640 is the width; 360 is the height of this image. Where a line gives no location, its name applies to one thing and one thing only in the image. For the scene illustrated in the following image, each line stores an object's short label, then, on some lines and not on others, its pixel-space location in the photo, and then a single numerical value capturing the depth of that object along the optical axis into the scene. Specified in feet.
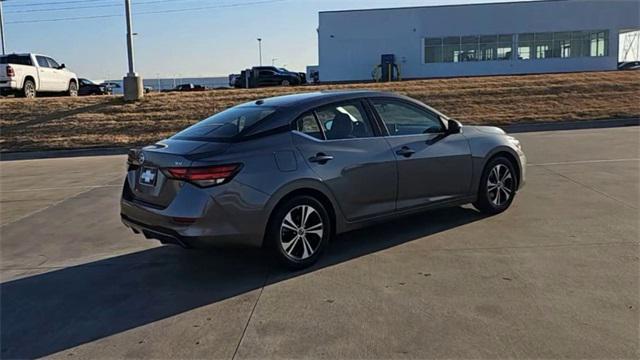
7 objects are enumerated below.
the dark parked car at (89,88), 122.83
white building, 160.25
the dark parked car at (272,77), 128.57
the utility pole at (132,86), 74.64
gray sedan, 16.07
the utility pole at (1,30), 130.41
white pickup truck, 74.08
